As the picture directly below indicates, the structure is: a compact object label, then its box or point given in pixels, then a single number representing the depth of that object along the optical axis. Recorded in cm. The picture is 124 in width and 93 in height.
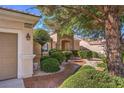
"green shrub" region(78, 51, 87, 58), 885
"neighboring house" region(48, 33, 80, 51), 1042
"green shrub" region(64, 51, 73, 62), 893
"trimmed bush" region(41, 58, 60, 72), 472
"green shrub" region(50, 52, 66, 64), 662
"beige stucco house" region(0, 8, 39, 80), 372
